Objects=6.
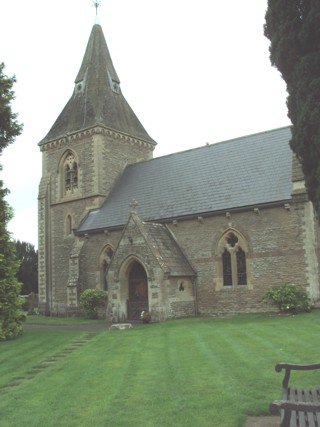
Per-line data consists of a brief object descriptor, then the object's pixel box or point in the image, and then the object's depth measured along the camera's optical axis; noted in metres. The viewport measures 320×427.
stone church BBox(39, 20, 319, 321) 21.56
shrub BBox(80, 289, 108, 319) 26.19
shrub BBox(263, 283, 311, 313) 19.94
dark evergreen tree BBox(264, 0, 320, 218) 8.26
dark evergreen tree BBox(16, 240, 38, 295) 46.56
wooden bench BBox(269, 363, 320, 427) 4.39
